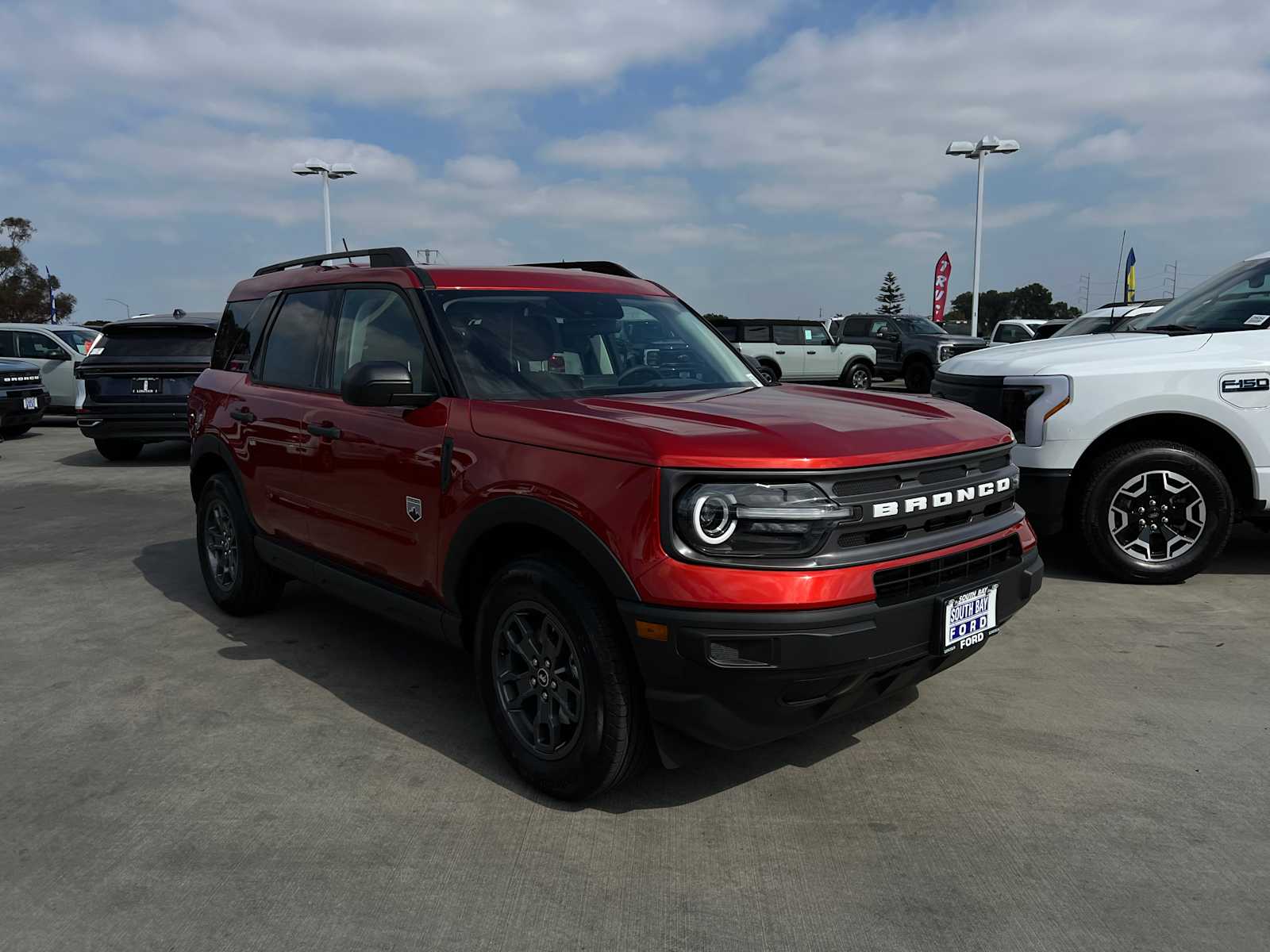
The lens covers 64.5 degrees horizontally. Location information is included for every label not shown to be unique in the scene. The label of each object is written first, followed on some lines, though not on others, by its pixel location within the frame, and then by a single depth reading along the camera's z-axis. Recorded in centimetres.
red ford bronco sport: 283
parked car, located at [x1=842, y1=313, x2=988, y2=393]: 2445
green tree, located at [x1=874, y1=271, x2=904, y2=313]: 10425
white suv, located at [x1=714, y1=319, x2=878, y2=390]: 2441
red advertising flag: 4250
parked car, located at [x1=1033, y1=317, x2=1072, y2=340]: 1659
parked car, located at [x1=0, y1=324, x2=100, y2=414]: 1600
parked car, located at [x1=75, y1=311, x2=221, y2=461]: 1166
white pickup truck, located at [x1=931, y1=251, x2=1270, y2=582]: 559
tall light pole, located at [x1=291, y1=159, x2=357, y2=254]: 2934
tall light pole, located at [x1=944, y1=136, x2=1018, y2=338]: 3045
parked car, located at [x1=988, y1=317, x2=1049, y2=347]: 2372
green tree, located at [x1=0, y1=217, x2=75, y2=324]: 5691
